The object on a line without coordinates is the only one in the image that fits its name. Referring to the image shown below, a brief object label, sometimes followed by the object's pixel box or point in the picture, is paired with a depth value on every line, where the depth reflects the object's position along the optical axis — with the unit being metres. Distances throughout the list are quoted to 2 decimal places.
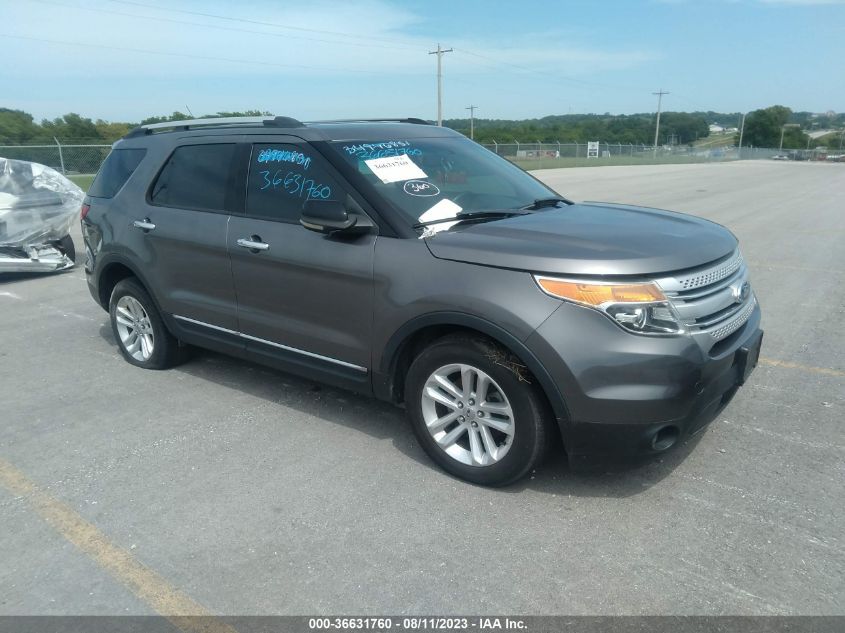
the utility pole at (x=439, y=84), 48.44
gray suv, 3.07
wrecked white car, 8.56
